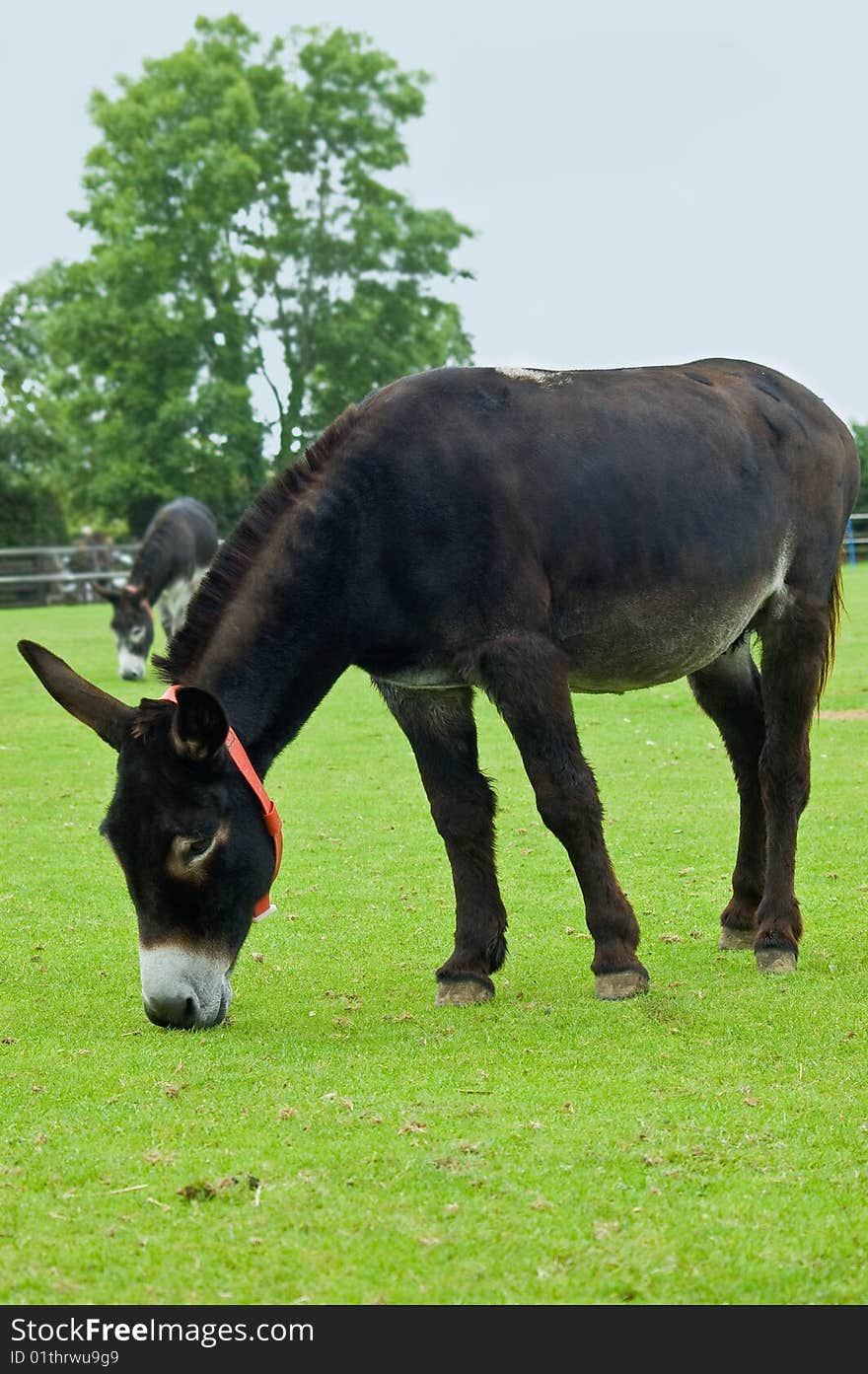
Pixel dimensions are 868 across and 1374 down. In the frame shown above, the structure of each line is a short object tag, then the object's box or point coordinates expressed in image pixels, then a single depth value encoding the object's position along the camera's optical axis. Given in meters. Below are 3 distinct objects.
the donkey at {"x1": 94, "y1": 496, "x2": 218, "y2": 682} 21.45
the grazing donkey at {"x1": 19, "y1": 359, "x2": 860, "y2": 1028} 5.36
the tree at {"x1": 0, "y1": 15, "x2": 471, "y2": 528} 50.62
